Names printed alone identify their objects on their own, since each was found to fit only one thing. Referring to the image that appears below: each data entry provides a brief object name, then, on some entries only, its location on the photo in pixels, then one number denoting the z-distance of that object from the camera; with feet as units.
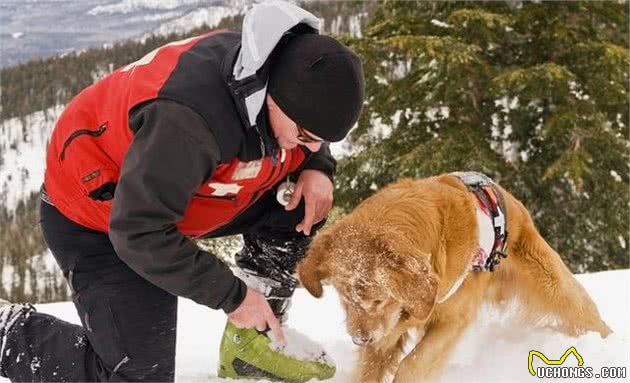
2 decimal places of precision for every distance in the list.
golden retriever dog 8.93
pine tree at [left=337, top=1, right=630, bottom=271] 37.01
